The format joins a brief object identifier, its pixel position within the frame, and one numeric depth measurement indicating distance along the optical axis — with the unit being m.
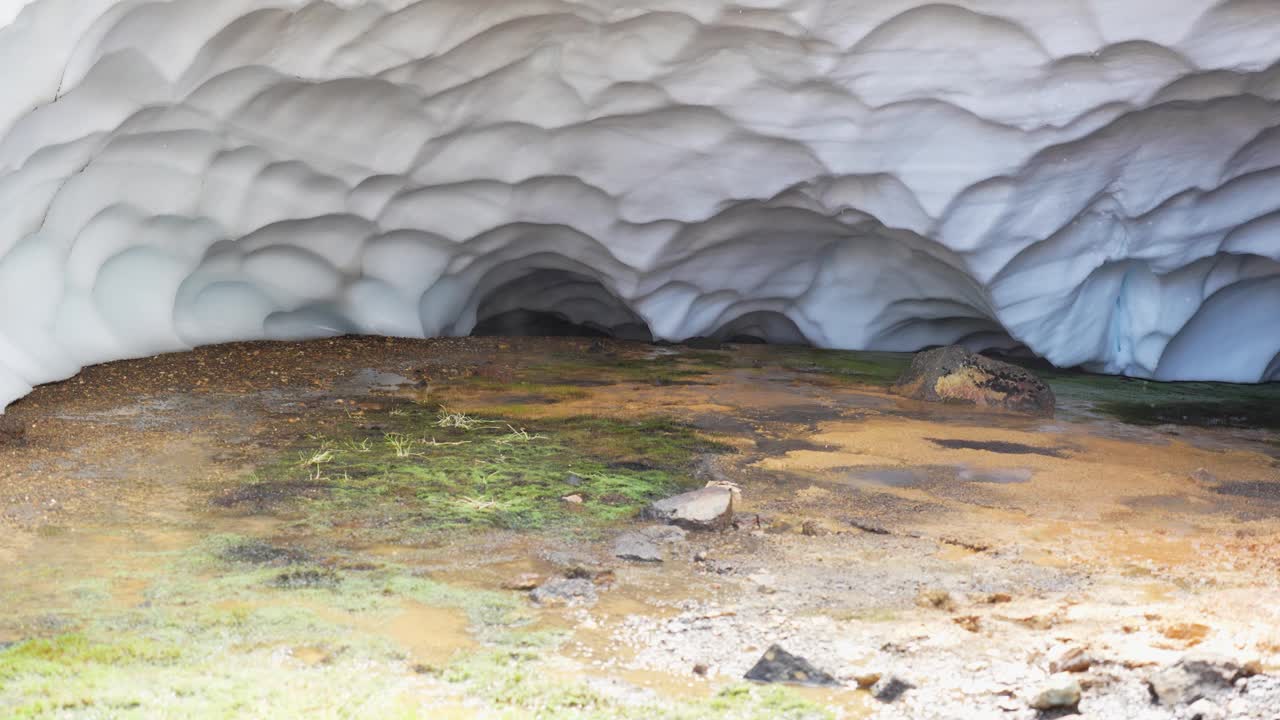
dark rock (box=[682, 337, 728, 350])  7.98
